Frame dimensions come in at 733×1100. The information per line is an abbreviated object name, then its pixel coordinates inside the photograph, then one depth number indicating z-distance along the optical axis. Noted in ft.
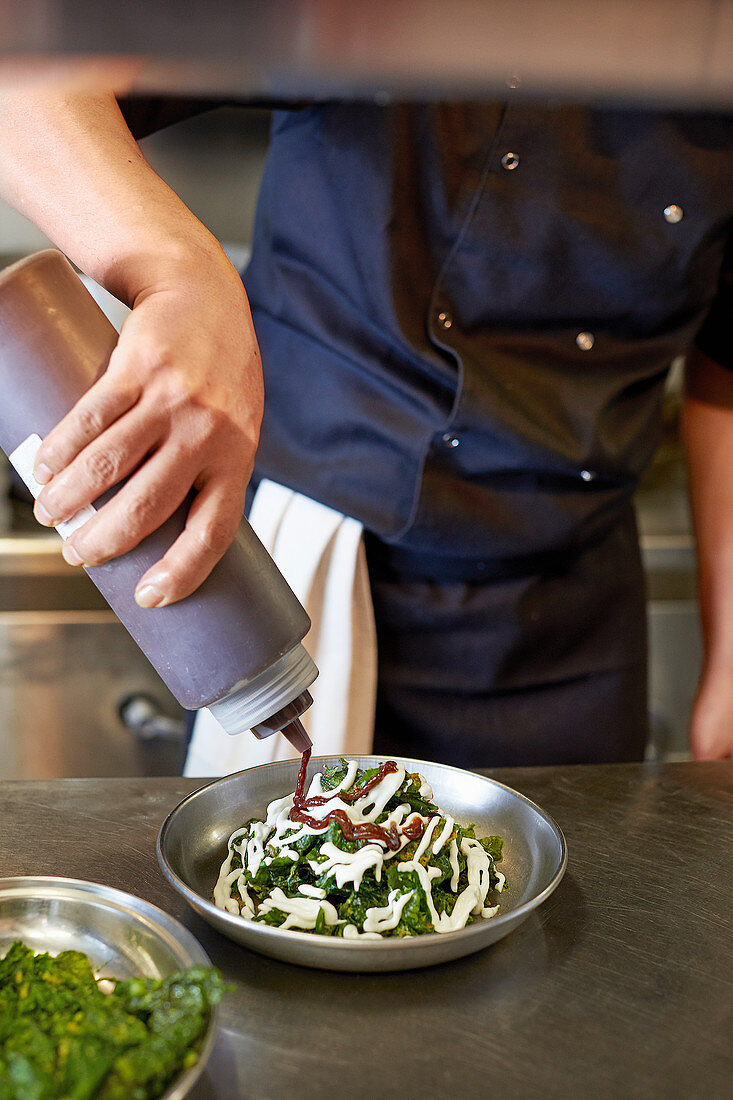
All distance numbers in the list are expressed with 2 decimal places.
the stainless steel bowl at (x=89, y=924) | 2.10
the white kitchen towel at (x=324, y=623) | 3.88
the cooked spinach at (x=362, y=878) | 2.29
